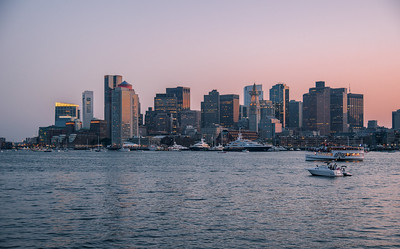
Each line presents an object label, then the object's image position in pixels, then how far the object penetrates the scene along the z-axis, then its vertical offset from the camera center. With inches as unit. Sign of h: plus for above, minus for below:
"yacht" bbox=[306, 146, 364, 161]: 5821.9 -261.7
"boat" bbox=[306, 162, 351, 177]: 3182.8 -264.4
